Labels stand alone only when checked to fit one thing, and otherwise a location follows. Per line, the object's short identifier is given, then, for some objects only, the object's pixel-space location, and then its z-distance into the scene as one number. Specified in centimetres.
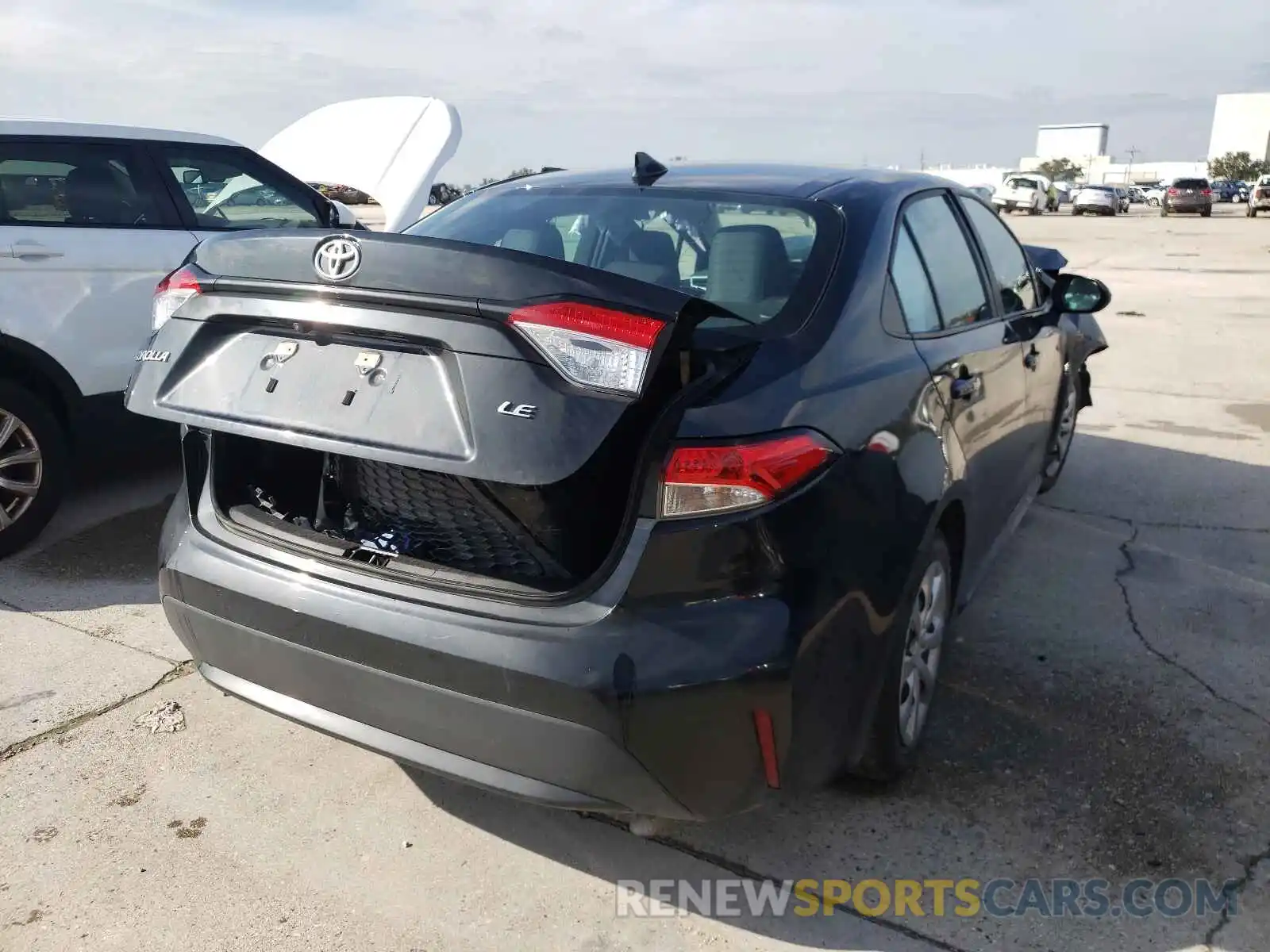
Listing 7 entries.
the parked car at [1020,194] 4484
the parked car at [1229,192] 5941
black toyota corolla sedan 204
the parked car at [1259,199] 4086
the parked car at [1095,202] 4381
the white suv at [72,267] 442
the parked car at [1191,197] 4181
